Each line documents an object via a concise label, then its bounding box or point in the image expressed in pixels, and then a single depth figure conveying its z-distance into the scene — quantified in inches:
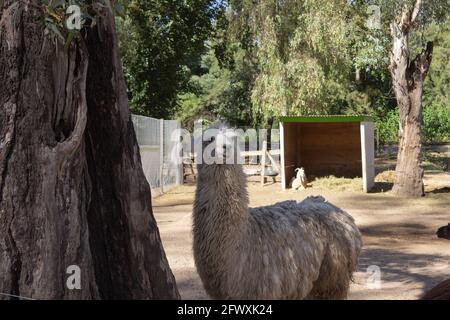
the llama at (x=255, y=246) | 195.2
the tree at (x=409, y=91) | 728.3
